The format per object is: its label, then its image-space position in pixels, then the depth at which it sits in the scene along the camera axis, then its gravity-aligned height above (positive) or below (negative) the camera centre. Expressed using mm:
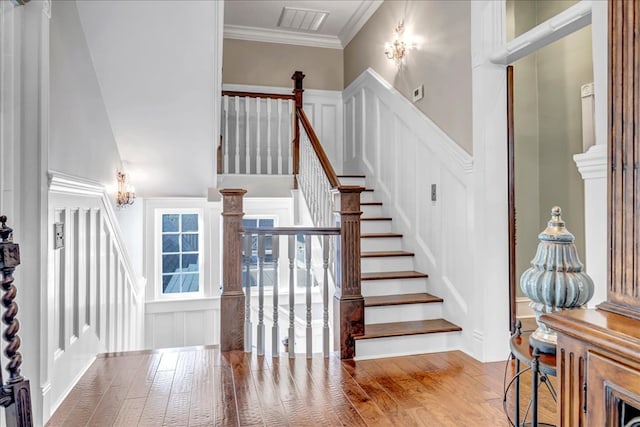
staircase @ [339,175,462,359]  2803 -664
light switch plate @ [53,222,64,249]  2082 -89
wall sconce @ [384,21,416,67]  3873 +1657
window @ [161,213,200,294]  4688 -408
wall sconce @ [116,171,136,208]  3796 +242
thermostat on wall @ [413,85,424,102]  3587 +1096
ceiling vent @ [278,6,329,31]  4930 +2478
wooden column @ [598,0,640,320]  1114 +152
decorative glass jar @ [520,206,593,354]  1441 -232
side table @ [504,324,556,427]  1348 -490
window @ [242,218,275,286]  5086 -483
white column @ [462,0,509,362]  2744 +132
